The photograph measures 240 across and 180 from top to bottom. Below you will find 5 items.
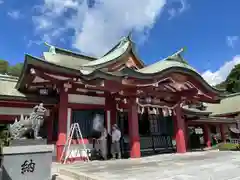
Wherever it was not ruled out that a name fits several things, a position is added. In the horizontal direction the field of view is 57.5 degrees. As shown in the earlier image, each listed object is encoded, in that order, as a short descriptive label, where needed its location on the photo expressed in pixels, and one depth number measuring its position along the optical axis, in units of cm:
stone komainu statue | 612
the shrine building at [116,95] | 1031
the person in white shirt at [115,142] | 1072
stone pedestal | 547
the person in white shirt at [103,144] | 1066
